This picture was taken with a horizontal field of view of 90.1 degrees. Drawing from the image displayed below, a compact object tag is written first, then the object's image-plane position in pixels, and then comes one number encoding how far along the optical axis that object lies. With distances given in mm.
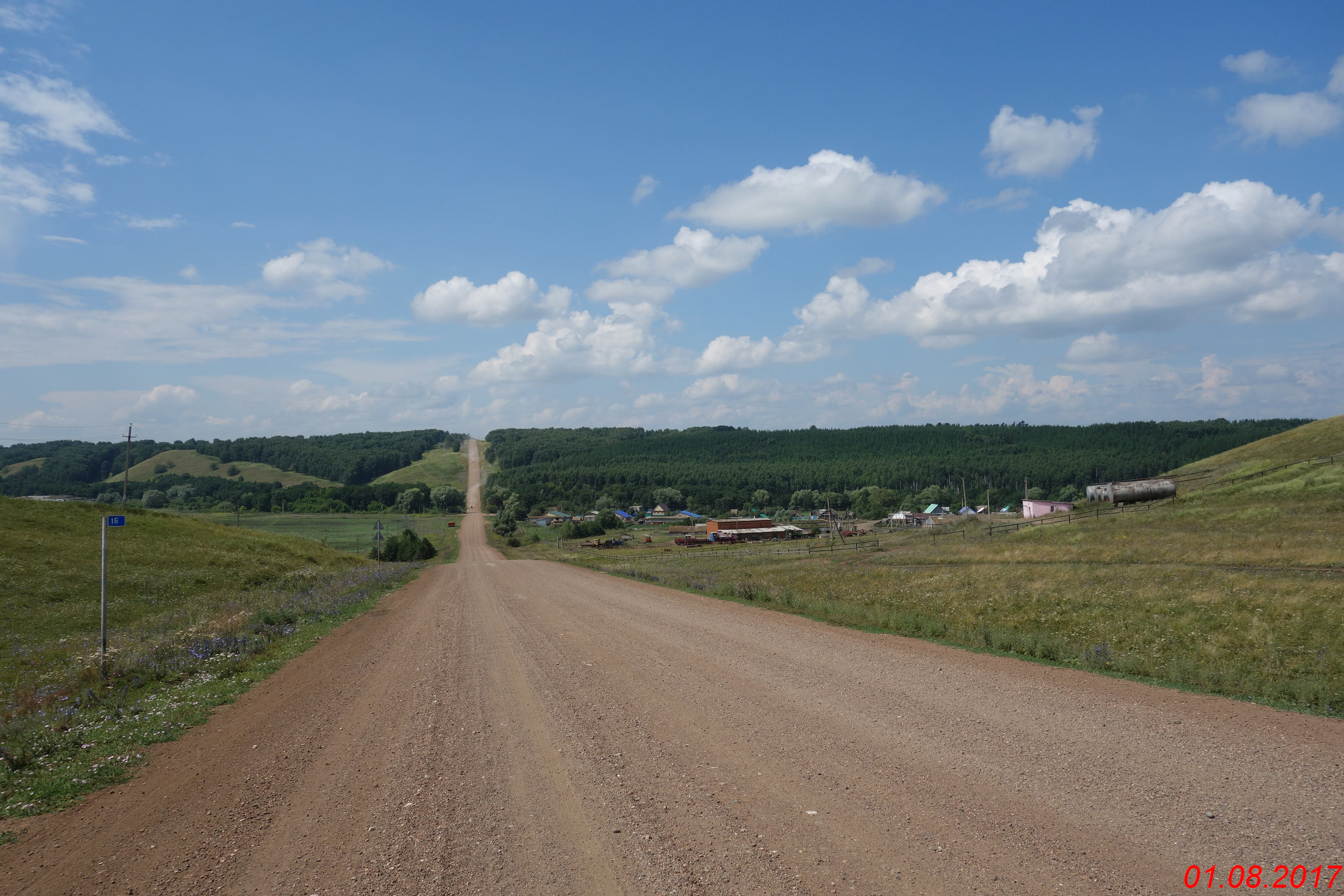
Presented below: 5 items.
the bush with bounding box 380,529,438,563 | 65375
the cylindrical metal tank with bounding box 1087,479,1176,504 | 53562
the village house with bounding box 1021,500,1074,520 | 74725
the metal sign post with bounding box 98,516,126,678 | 11797
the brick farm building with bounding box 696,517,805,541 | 100938
